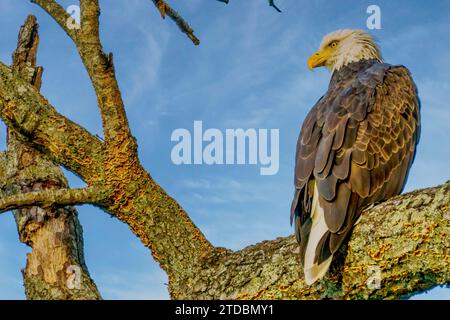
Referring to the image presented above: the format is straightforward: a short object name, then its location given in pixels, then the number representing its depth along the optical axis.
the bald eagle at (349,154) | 4.35
